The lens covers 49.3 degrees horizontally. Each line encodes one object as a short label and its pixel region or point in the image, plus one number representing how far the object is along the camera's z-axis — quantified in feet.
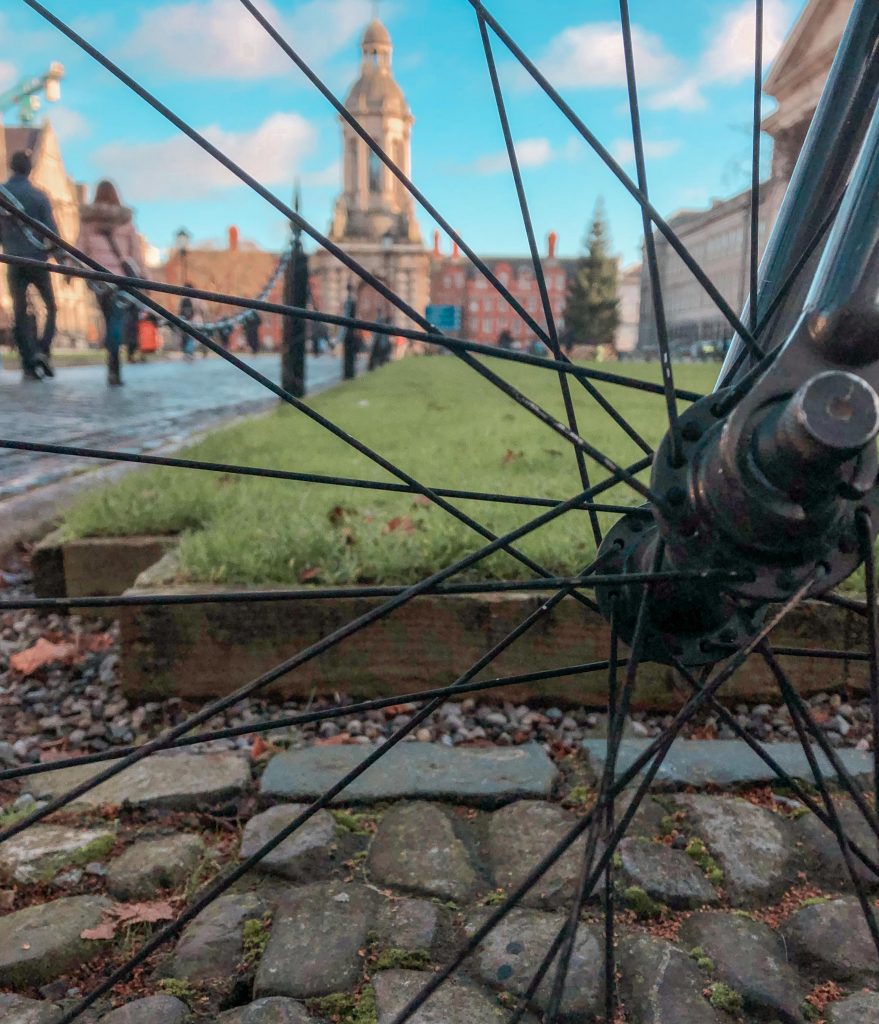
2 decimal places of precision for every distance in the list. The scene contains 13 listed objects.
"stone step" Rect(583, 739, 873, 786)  7.04
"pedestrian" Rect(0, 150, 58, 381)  29.91
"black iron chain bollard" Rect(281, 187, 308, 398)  31.07
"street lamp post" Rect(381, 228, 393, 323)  232.12
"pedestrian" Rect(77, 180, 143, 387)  38.63
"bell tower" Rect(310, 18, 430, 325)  210.59
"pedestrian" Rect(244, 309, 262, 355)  50.11
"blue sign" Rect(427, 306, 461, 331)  143.69
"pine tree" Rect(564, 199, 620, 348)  229.45
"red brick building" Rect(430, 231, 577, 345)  268.41
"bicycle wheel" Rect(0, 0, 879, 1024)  3.01
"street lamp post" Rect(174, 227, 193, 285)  91.04
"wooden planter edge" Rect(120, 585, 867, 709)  8.26
